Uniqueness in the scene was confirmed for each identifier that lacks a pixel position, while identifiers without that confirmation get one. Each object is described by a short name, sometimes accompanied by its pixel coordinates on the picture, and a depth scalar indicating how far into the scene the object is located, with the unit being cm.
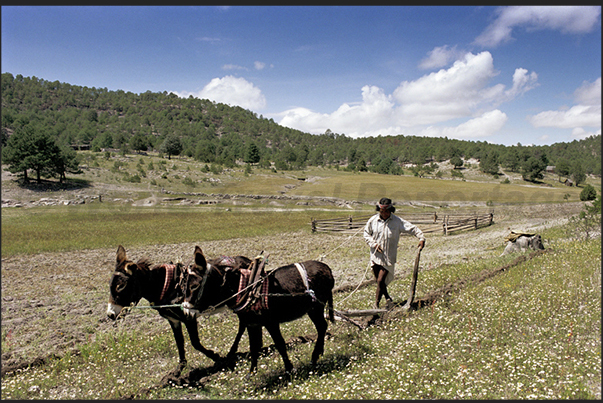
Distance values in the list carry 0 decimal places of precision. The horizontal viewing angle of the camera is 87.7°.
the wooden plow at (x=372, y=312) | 608
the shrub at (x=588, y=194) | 5040
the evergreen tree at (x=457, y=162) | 15788
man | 682
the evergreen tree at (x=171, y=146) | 10456
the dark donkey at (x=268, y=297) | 483
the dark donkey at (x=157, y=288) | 460
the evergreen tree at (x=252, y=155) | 11675
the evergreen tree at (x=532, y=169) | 10962
